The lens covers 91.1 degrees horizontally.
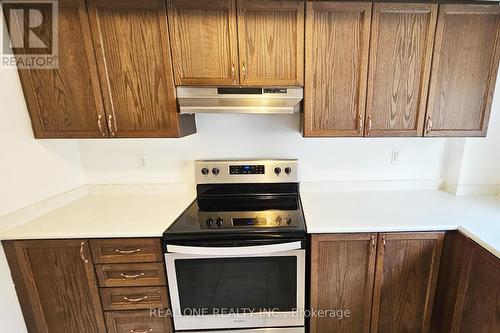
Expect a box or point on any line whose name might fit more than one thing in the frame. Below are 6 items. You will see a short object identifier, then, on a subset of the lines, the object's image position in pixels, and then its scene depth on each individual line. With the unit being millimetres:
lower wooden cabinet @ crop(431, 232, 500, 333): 1159
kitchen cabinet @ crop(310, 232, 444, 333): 1391
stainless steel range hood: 1453
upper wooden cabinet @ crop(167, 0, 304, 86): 1364
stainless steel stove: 1363
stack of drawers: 1401
